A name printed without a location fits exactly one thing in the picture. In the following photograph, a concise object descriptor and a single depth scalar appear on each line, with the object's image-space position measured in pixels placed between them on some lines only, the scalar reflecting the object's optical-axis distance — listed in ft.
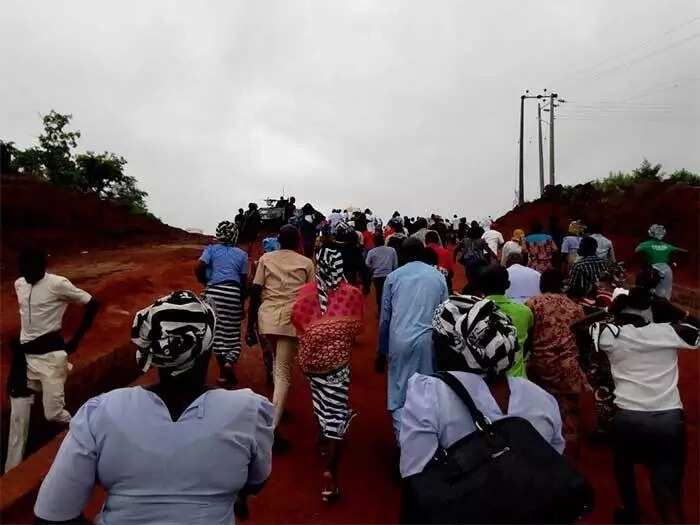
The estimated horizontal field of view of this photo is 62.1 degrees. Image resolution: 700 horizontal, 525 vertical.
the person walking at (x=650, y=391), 11.28
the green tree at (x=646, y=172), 84.45
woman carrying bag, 6.11
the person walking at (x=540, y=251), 29.09
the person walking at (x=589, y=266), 19.84
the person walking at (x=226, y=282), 18.92
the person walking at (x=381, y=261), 28.89
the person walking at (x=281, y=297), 16.25
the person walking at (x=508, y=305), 12.77
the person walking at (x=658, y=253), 24.48
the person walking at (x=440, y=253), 23.99
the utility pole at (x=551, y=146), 107.45
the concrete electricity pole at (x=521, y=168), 113.50
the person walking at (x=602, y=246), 28.32
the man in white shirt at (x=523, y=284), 18.39
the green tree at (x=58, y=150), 91.25
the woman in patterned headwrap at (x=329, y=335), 13.48
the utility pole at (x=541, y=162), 112.16
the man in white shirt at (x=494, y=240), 33.99
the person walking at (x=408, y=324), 13.80
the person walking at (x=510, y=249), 24.48
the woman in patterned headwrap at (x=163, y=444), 6.03
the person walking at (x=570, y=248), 30.86
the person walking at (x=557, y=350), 14.43
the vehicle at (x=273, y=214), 53.78
